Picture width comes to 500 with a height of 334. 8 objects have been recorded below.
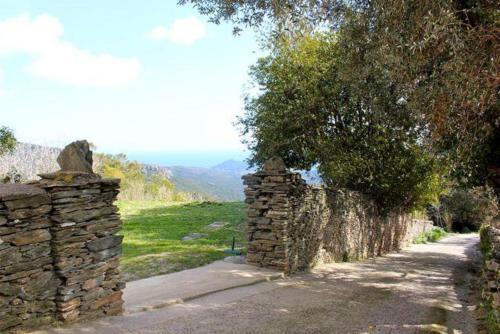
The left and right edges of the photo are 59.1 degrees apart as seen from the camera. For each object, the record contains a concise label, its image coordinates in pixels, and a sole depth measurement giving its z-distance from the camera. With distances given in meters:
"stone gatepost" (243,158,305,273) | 11.34
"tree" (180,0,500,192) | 6.61
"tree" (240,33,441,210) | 16.58
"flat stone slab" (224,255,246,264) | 11.99
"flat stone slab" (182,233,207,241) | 16.17
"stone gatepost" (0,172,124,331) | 5.66
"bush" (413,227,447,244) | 30.86
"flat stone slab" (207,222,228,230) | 18.48
